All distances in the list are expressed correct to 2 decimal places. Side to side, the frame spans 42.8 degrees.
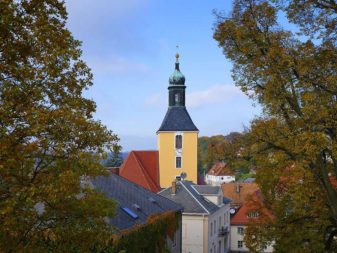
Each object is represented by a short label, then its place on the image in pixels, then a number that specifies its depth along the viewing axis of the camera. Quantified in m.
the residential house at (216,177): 111.03
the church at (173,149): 45.22
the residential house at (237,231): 48.22
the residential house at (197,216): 36.59
